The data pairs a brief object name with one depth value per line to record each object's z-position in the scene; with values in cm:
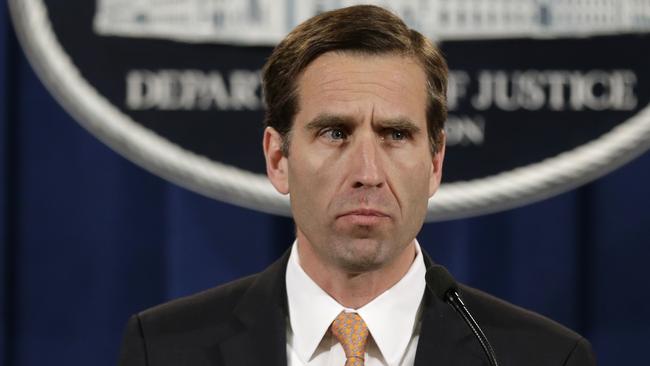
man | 544
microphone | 535
